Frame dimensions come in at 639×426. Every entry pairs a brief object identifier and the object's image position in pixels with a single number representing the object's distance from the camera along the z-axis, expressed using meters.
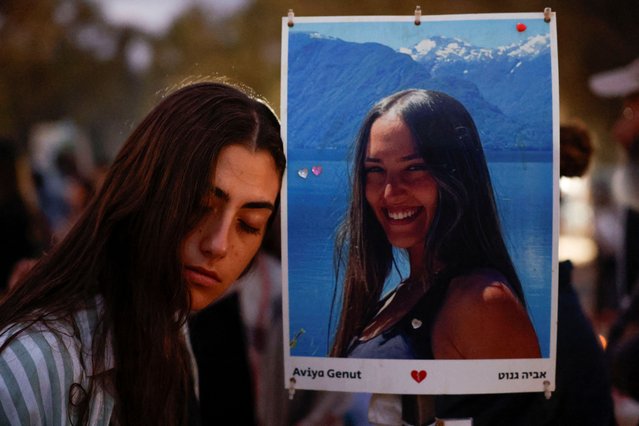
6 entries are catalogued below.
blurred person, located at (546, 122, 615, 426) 1.85
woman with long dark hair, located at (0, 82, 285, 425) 1.46
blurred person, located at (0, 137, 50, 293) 3.79
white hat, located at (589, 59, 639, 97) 3.00
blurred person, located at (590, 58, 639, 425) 2.58
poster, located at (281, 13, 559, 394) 1.67
